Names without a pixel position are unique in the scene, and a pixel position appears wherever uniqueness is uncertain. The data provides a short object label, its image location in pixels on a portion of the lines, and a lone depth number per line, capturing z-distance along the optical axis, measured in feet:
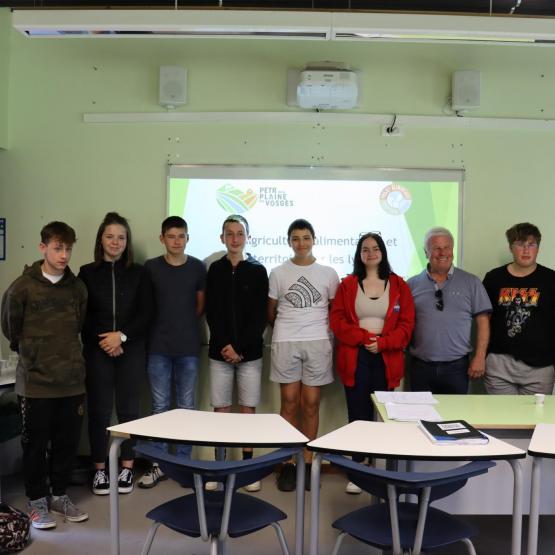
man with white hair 11.72
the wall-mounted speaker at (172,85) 13.03
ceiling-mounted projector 12.09
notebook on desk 6.86
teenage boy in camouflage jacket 9.99
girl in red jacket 11.43
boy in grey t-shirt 12.17
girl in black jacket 11.51
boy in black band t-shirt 11.42
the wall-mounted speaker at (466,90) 12.98
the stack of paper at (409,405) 8.08
